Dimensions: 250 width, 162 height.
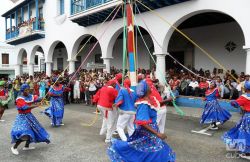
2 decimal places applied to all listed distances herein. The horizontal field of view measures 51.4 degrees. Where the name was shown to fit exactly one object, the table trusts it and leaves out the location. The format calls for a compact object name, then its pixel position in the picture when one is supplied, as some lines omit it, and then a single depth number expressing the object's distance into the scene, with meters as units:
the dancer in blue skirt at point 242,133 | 5.01
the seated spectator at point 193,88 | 11.84
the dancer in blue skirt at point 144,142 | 3.47
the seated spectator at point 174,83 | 12.02
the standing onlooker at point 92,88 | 13.38
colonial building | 10.98
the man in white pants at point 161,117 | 6.29
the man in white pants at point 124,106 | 5.96
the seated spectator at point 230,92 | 10.49
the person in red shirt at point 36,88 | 15.05
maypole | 5.07
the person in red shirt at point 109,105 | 6.50
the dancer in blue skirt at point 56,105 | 8.15
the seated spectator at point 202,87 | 11.11
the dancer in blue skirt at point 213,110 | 7.21
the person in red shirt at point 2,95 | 9.32
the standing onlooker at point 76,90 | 14.23
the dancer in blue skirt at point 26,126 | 5.52
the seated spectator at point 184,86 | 12.12
